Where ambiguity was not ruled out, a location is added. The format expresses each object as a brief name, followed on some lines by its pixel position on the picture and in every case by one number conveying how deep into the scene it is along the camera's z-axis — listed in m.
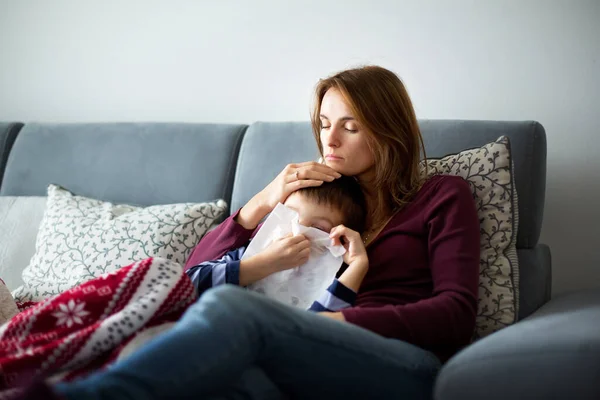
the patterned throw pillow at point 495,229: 1.56
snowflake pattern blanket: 1.16
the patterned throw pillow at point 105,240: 1.93
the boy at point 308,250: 1.48
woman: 1.03
